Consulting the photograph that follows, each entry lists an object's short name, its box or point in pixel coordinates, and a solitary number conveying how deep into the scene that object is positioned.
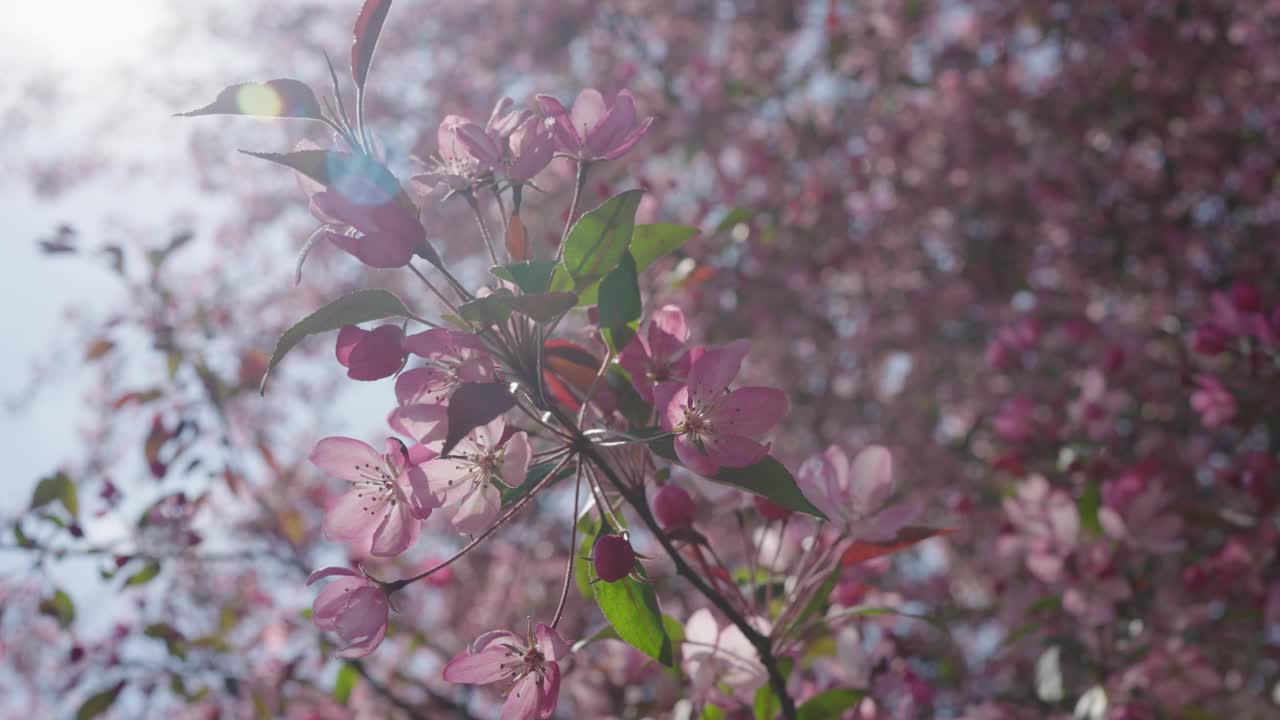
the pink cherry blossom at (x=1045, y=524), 0.92
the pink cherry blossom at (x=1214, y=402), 0.98
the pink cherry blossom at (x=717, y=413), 0.66
